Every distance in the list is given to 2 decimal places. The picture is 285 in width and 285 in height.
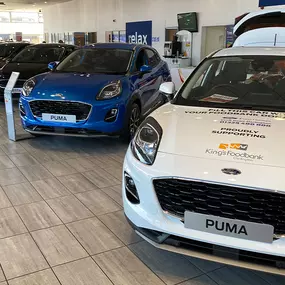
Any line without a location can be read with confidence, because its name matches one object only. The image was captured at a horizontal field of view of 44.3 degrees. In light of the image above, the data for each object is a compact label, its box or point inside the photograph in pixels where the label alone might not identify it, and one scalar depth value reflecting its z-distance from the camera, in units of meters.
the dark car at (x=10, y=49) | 9.52
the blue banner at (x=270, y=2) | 8.81
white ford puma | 1.73
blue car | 4.24
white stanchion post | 4.80
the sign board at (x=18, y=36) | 23.62
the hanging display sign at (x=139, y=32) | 14.17
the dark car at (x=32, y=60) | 7.15
